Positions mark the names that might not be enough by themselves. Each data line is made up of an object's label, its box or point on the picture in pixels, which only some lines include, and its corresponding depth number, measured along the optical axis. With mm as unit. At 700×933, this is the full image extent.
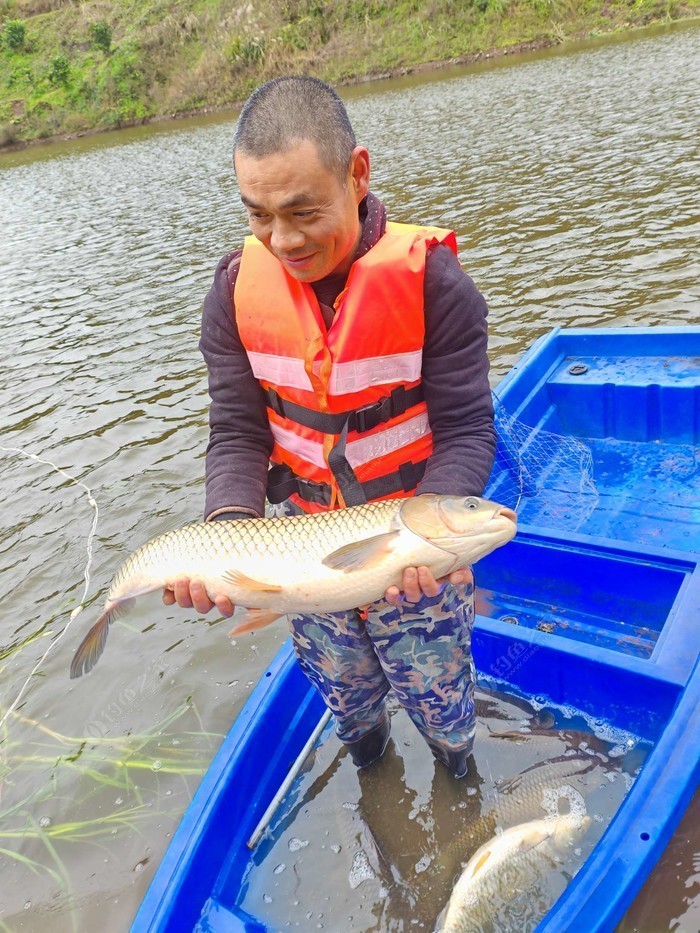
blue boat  2381
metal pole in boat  2936
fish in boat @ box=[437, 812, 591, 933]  2531
